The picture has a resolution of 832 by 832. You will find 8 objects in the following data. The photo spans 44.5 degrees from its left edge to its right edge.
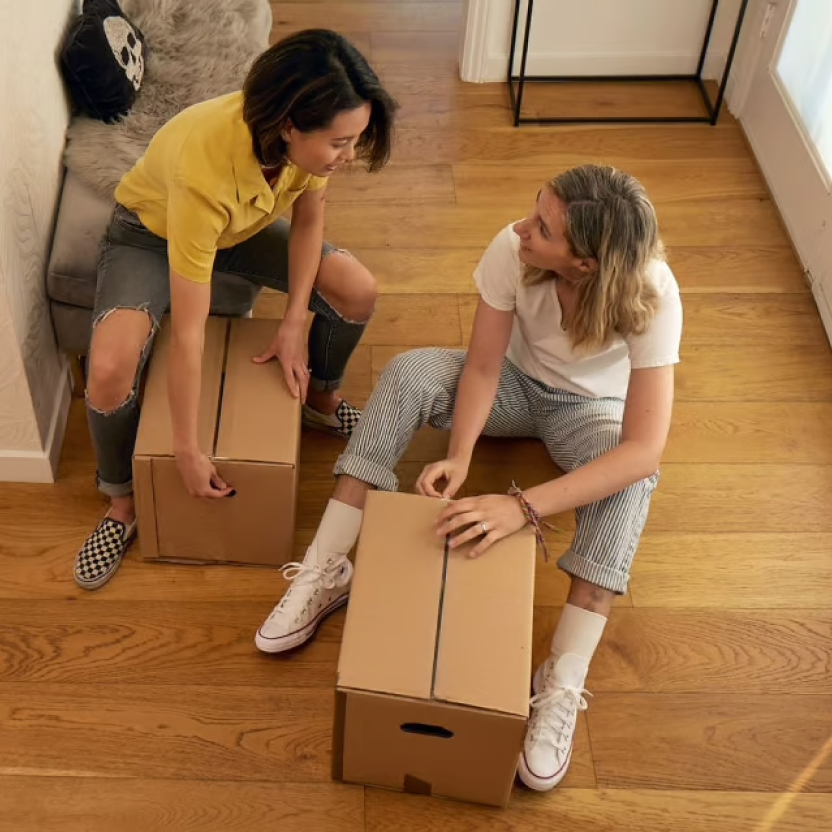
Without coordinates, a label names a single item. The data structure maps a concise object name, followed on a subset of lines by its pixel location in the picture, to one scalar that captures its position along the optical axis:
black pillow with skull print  1.90
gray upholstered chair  1.72
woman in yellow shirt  1.34
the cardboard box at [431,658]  1.28
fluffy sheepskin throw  1.87
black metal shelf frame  2.62
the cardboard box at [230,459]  1.56
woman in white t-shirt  1.41
